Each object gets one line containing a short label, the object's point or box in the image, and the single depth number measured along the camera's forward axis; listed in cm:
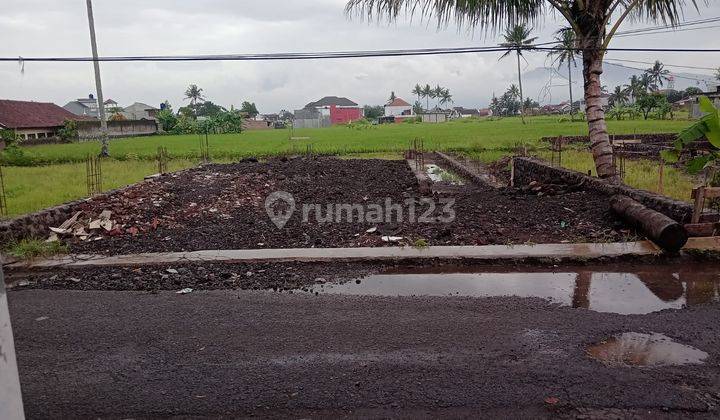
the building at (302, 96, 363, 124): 9475
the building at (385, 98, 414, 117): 11983
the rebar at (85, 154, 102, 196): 1176
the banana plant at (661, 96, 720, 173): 643
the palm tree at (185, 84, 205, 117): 8838
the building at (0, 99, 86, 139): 3866
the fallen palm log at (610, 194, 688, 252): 612
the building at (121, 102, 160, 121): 7338
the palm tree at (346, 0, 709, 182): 933
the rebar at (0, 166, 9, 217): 950
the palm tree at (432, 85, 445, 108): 12288
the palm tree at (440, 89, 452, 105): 12339
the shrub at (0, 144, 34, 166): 2208
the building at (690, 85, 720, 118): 4264
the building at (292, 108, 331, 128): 6950
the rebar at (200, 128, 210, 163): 2210
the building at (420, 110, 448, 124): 8412
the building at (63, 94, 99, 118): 7625
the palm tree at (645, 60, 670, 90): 8181
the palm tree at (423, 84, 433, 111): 12244
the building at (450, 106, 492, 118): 13081
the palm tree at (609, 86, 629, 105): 7638
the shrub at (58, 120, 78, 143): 4038
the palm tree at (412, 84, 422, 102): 12244
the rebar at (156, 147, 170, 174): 1666
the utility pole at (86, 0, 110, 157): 2638
